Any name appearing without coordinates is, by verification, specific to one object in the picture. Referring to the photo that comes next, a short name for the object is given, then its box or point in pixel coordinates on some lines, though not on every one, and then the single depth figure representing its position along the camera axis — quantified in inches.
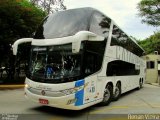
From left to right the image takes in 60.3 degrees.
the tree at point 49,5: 642.1
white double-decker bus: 174.8
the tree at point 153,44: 818.1
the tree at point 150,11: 635.0
